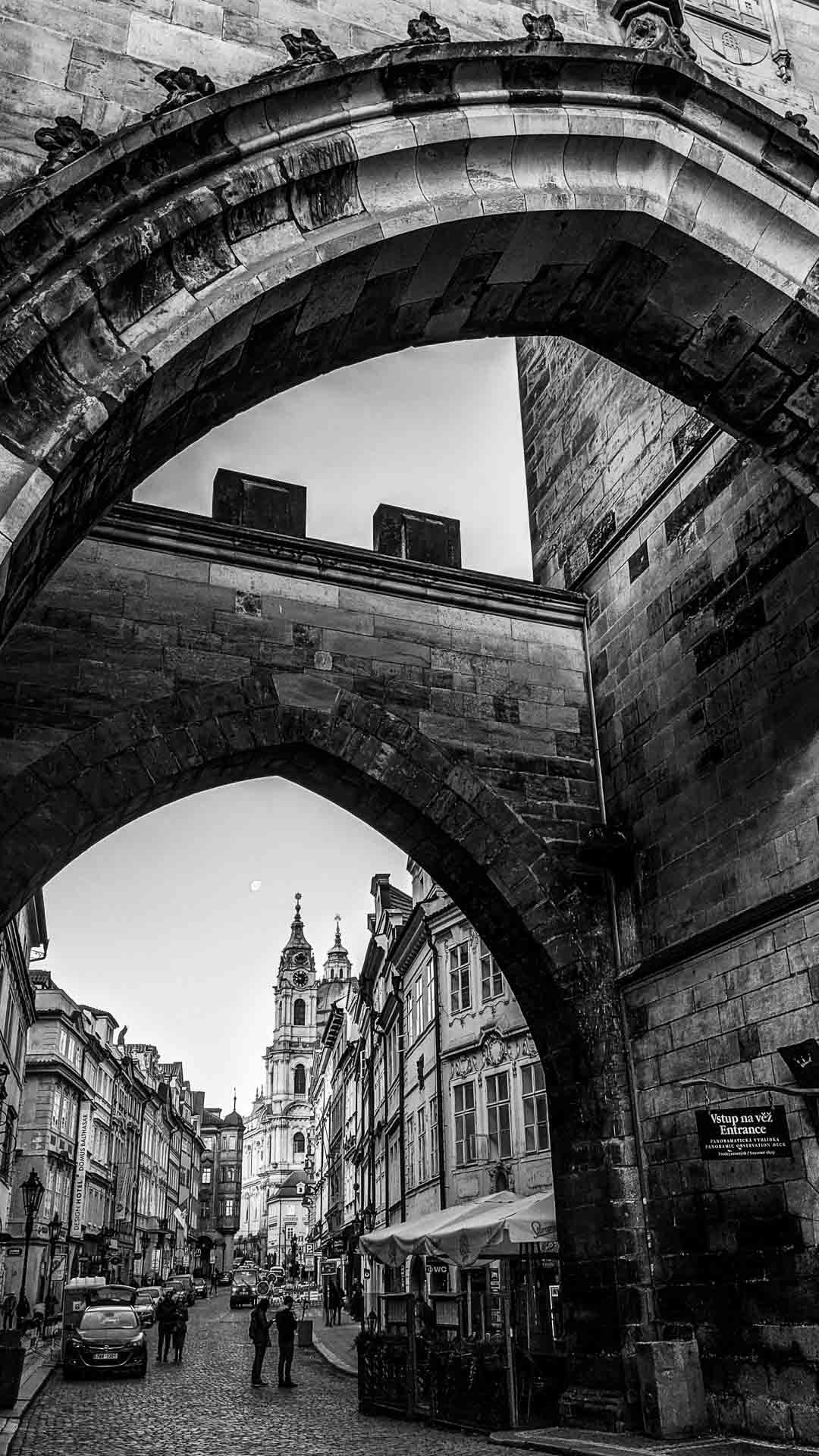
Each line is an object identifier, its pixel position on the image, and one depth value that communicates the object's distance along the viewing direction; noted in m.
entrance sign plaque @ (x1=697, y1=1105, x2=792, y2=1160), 6.65
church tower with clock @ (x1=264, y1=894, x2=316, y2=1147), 103.00
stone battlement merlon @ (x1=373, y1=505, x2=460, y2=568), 11.20
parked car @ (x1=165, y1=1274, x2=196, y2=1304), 39.97
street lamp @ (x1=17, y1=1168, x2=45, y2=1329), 18.78
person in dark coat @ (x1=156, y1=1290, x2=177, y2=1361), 19.88
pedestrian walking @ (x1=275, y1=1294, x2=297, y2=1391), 14.95
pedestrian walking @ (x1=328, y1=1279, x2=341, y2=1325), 31.08
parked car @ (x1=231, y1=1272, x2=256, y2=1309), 44.78
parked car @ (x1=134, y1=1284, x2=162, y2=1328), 29.40
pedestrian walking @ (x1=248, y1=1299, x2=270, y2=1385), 15.51
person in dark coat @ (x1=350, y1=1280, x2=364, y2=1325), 27.43
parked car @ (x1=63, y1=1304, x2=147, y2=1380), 16.14
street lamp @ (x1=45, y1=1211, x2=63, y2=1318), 33.16
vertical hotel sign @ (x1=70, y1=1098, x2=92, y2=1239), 38.56
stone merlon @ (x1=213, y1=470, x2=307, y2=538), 10.59
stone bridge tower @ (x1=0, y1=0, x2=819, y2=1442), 5.09
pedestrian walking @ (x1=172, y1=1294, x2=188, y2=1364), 20.19
